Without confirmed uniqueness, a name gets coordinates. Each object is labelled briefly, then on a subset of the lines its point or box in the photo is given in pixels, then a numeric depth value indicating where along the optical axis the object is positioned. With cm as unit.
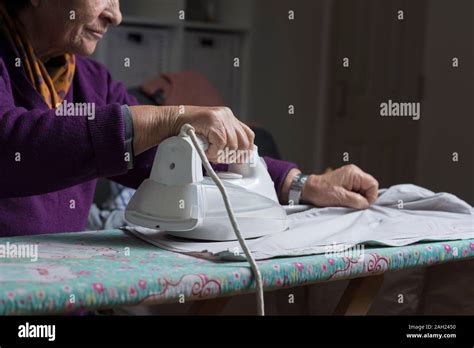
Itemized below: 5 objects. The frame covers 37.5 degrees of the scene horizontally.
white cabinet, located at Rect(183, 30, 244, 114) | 384
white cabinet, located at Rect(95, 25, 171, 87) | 356
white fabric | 104
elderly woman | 101
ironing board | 78
